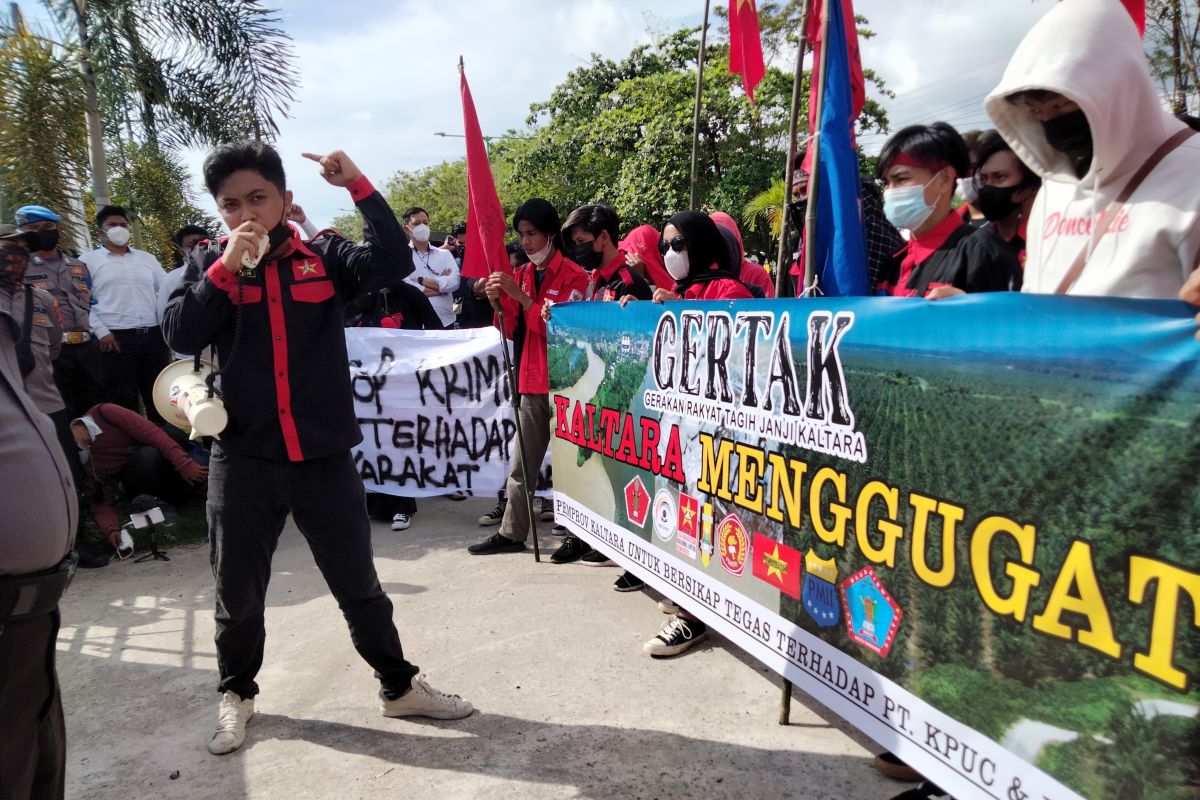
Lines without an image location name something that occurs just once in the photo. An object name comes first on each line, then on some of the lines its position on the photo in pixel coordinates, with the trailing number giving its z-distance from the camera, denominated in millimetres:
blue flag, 2801
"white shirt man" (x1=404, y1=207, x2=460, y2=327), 8086
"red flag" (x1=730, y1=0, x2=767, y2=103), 4914
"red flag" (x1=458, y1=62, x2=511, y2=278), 4379
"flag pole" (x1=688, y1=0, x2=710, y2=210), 5469
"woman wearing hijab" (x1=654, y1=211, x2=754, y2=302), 3701
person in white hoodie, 1705
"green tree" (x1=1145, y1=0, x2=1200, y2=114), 12617
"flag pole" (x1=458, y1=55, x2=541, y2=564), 4645
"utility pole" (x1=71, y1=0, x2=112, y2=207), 8602
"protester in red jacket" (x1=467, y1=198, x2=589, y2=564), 4598
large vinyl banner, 1536
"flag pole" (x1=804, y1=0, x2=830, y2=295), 2812
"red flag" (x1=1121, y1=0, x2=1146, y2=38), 3030
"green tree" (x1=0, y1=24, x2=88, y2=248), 7453
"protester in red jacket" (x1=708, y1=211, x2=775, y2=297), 4709
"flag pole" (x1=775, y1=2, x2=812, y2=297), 3227
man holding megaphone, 2689
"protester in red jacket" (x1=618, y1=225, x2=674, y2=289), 4680
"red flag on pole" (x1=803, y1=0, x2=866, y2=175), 2914
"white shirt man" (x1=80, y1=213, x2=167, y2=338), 6859
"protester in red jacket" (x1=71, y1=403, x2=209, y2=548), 5484
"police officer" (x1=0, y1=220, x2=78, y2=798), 1800
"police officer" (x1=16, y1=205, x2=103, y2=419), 5891
